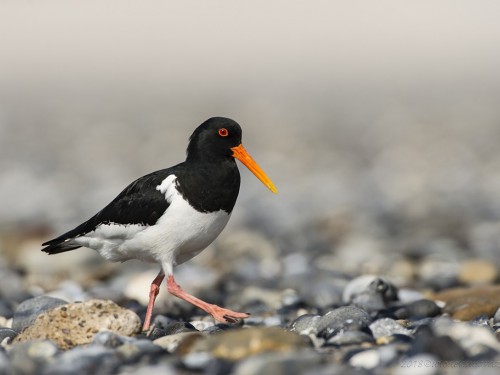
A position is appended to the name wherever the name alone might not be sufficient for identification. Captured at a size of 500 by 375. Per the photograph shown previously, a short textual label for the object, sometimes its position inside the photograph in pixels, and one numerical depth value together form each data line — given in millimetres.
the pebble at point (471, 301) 13412
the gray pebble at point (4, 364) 9781
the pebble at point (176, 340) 10461
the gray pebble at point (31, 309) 13219
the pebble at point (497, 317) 12531
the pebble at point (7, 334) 12511
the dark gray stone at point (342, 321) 11352
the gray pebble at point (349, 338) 10820
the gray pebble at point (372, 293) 14922
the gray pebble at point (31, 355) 9734
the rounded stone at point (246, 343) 9875
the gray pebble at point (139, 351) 10180
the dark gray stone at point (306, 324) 11695
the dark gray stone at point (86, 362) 9578
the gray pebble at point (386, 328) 11316
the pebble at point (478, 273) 17437
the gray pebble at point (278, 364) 9031
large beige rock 11586
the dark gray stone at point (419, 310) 13805
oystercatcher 12977
